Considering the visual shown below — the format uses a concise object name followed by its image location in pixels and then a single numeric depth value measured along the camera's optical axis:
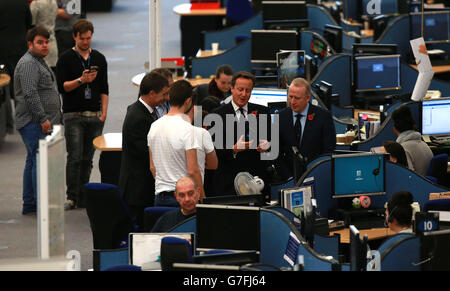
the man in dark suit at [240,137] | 6.79
